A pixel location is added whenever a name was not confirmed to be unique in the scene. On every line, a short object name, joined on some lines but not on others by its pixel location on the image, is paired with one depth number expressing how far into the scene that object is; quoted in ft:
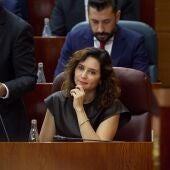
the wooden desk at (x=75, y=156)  32.85
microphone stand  34.98
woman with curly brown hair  34.95
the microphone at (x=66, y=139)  33.90
